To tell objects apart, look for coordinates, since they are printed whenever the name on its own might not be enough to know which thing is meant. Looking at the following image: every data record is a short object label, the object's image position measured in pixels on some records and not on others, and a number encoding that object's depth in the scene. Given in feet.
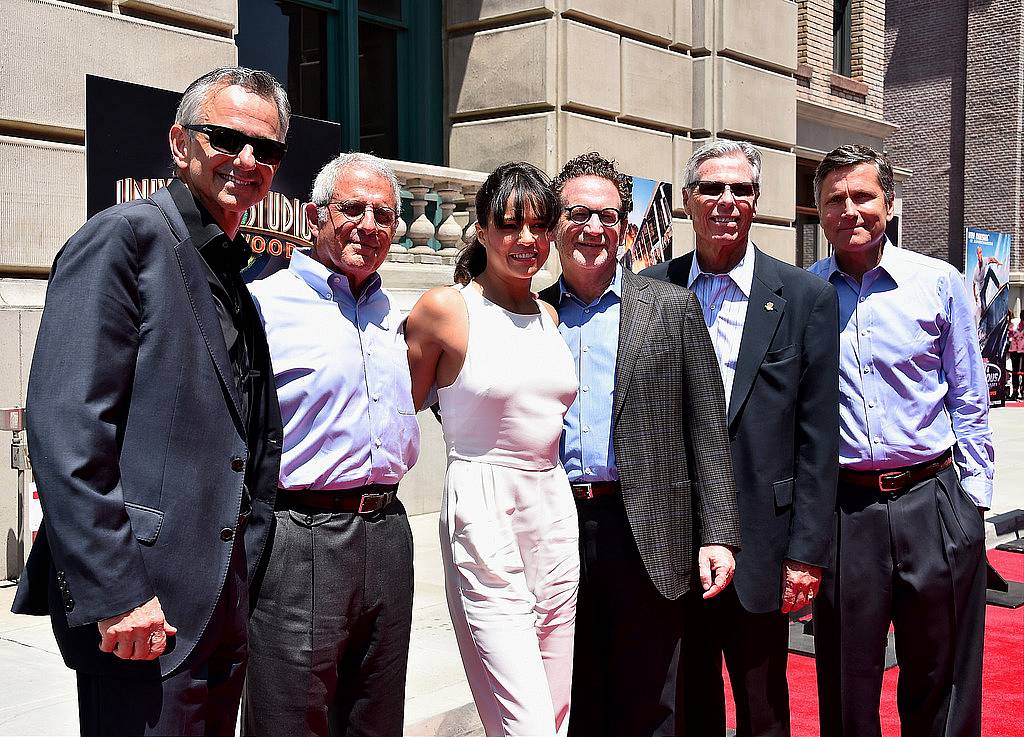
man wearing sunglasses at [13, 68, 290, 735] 7.18
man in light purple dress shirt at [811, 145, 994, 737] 12.50
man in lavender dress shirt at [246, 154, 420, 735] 9.92
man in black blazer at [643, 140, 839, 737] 11.90
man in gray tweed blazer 11.29
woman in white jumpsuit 10.37
